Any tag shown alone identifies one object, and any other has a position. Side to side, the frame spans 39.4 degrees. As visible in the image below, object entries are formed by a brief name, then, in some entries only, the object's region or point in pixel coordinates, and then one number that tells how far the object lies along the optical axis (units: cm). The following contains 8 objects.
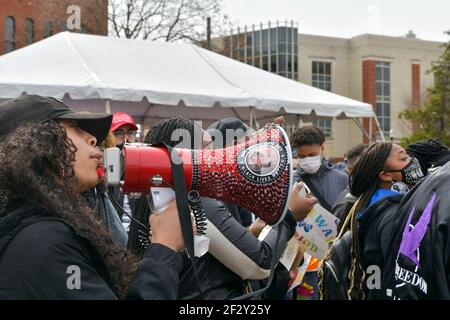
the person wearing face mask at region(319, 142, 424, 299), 261
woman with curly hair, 147
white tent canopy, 747
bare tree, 2264
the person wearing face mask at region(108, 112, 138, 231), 470
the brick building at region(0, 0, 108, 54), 2098
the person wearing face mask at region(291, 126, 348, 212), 500
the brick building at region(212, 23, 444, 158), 4162
